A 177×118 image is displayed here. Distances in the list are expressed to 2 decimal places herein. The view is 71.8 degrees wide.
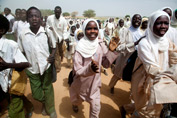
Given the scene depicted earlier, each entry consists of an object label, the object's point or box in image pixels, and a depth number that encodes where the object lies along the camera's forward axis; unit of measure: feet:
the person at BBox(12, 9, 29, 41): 15.60
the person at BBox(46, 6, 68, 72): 17.47
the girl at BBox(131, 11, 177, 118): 5.87
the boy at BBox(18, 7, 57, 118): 7.82
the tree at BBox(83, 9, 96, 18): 212.23
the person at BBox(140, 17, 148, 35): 14.16
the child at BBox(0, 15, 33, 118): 6.29
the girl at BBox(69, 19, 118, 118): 7.15
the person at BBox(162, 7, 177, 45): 9.52
